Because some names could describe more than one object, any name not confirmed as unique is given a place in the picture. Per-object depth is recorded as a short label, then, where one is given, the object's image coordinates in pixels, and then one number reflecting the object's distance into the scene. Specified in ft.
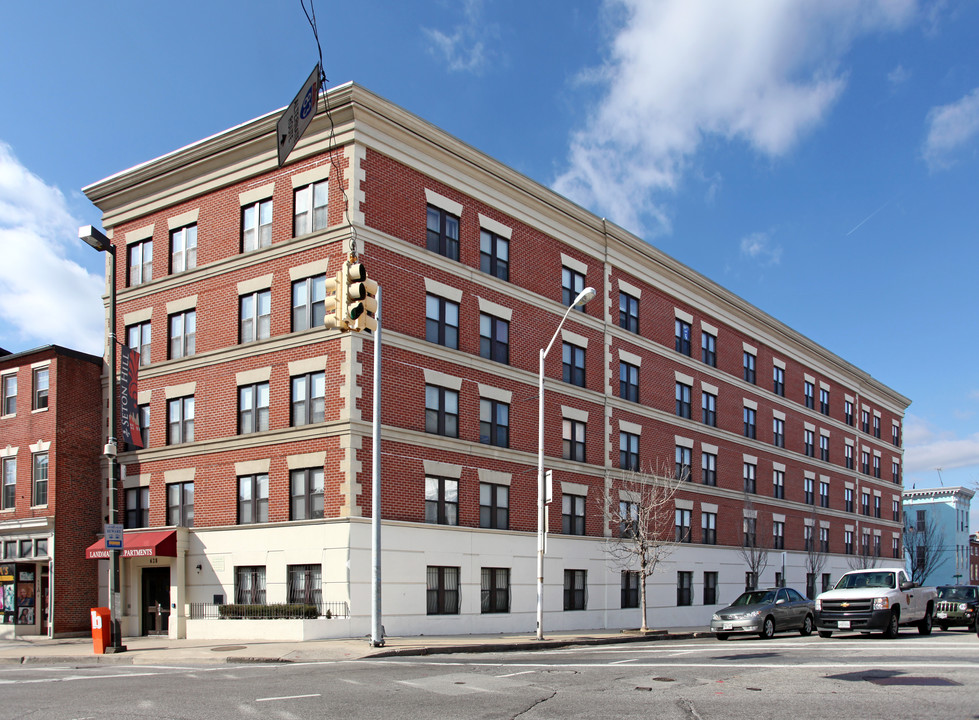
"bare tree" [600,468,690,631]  121.70
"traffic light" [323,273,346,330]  54.54
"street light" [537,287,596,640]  89.36
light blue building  339.36
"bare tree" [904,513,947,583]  274.77
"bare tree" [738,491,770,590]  154.90
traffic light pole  74.08
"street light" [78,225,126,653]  79.46
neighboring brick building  107.65
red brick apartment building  94.43
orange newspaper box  77.87
